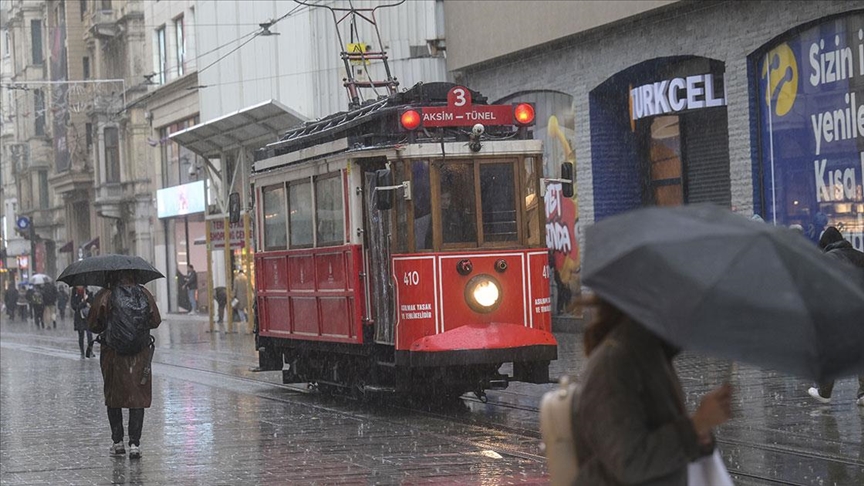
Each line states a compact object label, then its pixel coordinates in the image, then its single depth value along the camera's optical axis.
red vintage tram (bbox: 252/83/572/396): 15.02
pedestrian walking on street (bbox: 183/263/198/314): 45.69
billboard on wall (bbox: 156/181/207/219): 45.56
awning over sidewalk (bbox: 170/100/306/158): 28.09
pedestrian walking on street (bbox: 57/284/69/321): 56.28
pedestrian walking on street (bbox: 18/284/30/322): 61.85
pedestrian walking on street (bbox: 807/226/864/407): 13.27
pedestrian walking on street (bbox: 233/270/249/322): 36.51
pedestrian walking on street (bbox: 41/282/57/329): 49.56
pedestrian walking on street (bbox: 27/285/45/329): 49.34
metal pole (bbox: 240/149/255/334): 32.03
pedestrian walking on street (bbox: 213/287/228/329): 40.28
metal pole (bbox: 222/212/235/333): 34.12
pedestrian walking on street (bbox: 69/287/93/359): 26.95
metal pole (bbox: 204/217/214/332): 33.84
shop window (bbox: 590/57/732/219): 23.09
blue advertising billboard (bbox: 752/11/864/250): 19.03
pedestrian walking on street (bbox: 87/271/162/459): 12.27
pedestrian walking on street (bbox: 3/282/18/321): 61.43
